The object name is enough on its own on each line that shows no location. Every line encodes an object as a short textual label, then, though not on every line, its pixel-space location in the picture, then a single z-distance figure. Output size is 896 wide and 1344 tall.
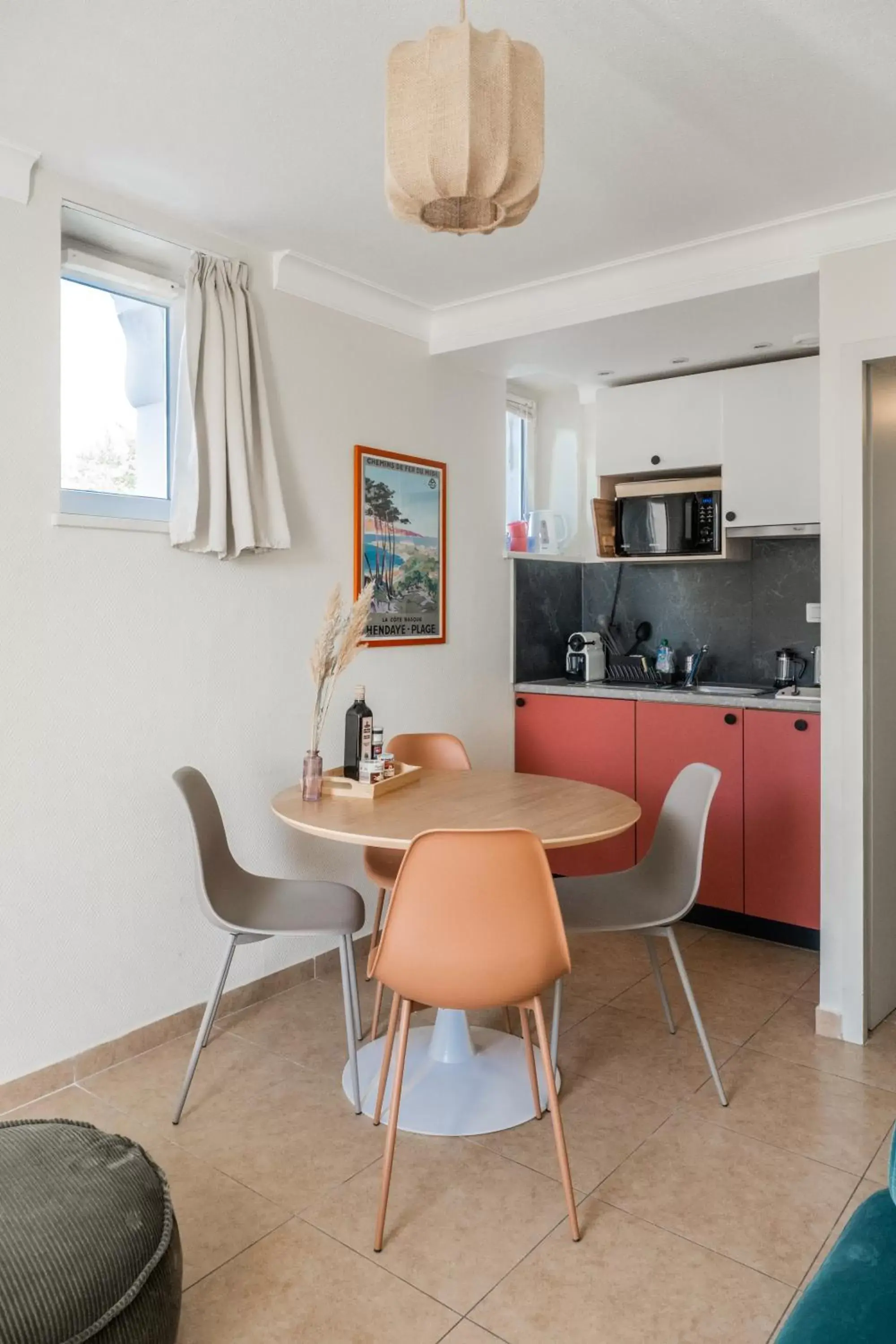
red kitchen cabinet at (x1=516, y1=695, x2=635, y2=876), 4.07
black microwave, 4.05
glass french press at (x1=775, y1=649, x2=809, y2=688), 4.07
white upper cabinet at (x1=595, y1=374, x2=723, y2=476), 3.99
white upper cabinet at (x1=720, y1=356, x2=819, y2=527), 3.70
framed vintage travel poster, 3.56
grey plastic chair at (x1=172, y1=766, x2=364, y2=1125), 2.44
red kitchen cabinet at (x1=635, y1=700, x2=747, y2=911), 3.73
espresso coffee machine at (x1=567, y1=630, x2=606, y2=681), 4.49
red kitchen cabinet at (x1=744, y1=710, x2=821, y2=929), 3.54
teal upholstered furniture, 1.16
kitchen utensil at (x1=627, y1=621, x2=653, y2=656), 4.59
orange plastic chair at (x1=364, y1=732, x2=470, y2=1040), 3.28
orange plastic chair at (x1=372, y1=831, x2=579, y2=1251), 1.91
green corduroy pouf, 1.40
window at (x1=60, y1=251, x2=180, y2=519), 2.75
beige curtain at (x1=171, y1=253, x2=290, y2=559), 2.83
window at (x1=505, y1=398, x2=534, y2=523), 4.84
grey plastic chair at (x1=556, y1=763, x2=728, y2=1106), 2.48
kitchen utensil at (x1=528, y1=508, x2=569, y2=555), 4.66
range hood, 3.75
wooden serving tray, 2.67
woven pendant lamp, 1.44
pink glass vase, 2.68
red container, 4.41
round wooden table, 2.29
